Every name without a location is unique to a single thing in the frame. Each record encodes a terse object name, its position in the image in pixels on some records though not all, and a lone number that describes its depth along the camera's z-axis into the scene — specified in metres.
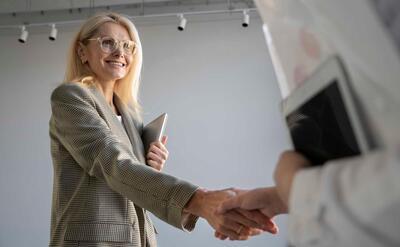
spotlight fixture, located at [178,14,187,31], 4.19
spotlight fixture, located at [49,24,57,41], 4.42
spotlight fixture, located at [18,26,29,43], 4.48
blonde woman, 1.27
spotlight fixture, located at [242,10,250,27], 4.20
